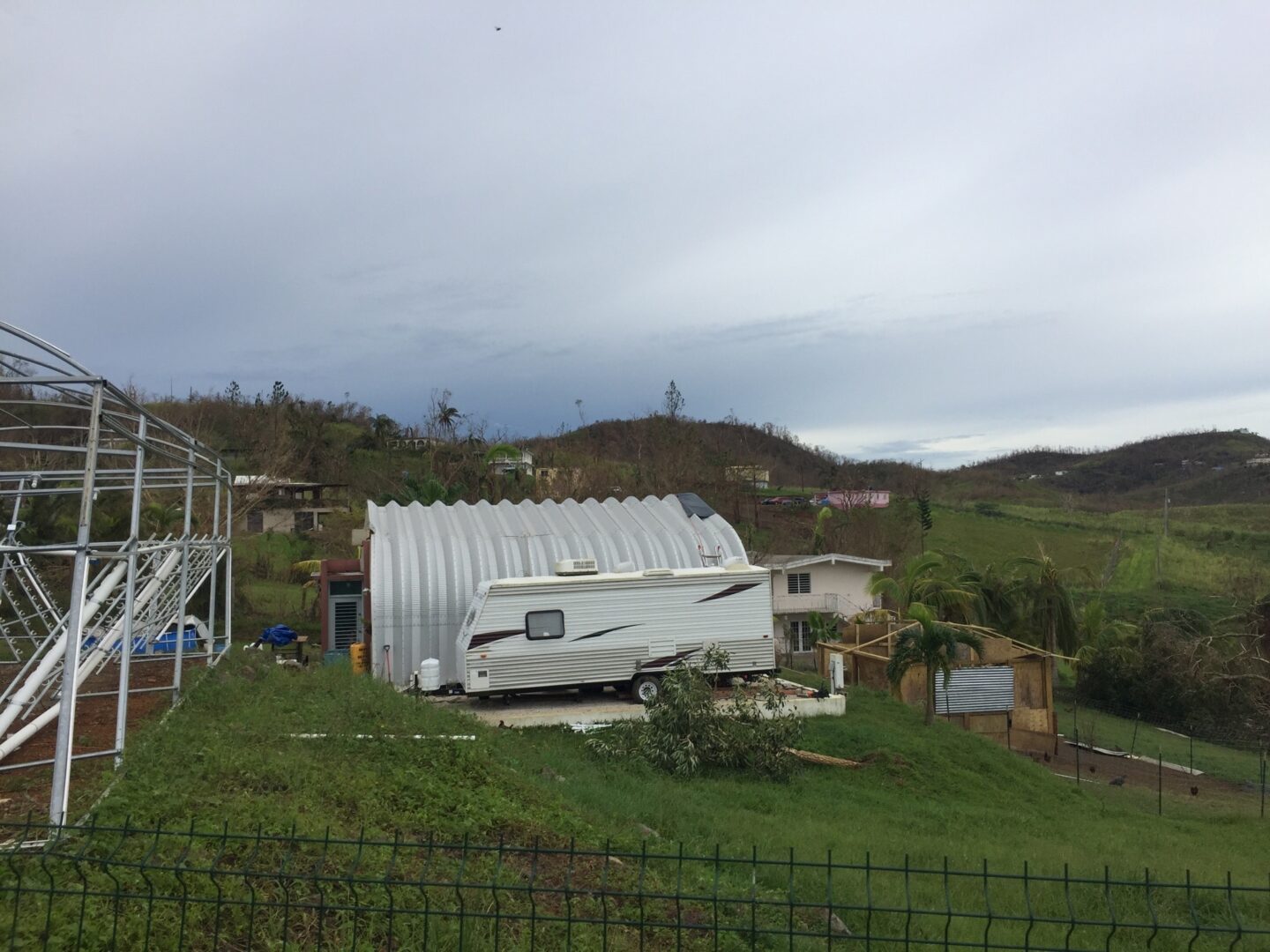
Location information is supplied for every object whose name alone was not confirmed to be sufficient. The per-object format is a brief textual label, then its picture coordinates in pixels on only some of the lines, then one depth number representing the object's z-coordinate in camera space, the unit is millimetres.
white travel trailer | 17797
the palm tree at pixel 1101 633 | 33000
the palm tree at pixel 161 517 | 23188
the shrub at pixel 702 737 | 14266
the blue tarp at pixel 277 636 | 24109
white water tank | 18297
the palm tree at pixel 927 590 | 26984
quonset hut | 19438
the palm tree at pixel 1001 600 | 31797
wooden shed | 23906
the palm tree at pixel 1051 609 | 32188
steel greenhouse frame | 7371
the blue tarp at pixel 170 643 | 21125
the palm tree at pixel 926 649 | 18641
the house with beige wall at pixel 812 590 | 38125
